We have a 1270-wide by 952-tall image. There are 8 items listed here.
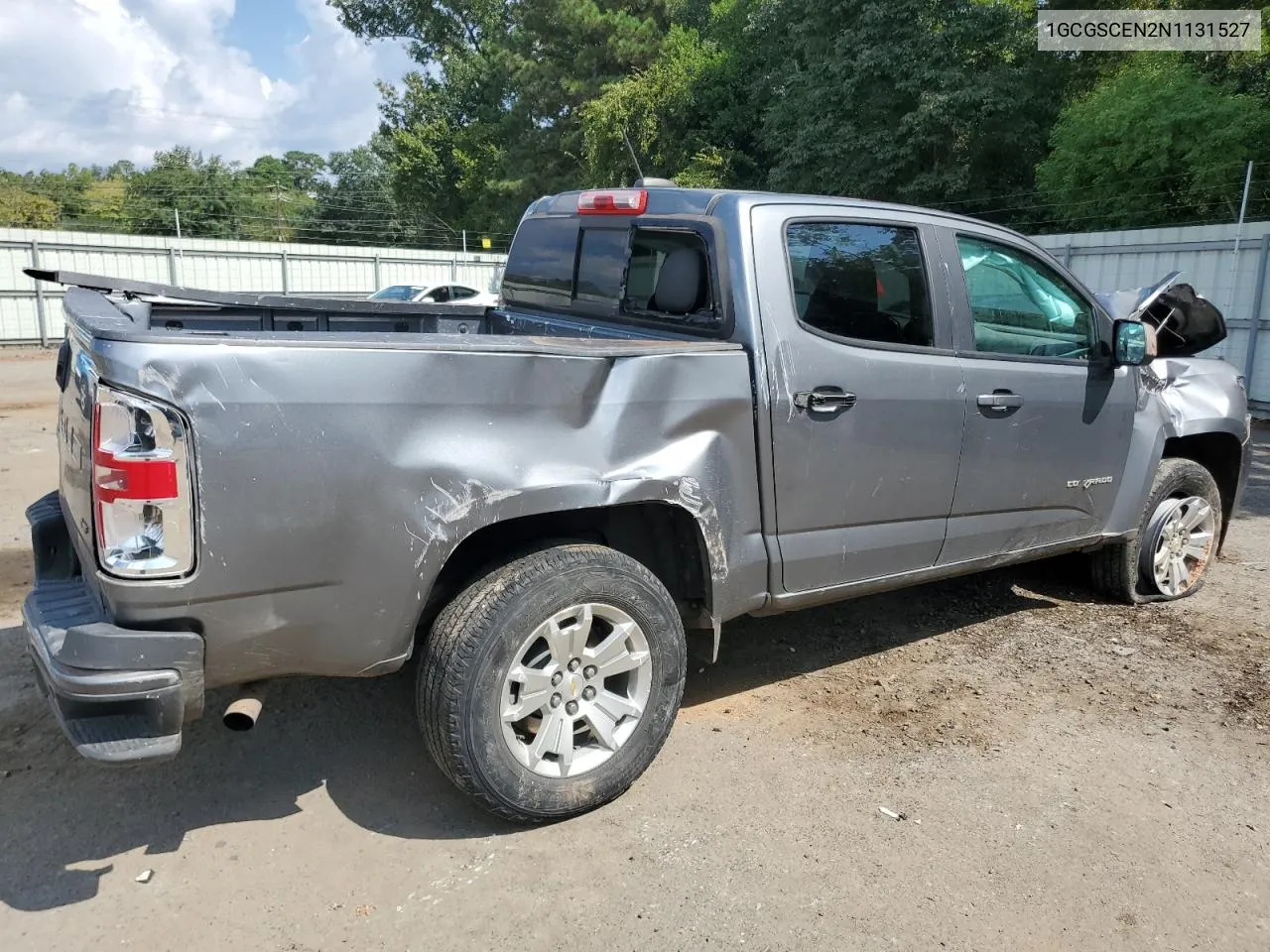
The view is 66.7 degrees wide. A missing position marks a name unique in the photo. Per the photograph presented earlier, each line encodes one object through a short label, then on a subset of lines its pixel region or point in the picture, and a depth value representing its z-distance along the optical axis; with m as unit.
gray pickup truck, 2.38
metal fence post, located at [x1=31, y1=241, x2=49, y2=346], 19.84
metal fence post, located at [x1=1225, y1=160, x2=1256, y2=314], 11.39
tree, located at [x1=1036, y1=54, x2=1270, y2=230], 16.42
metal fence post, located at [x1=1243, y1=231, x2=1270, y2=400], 11.16
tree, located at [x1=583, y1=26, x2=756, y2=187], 29.53
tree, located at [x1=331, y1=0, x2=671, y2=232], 34.12
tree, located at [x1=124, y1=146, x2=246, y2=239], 39.41
